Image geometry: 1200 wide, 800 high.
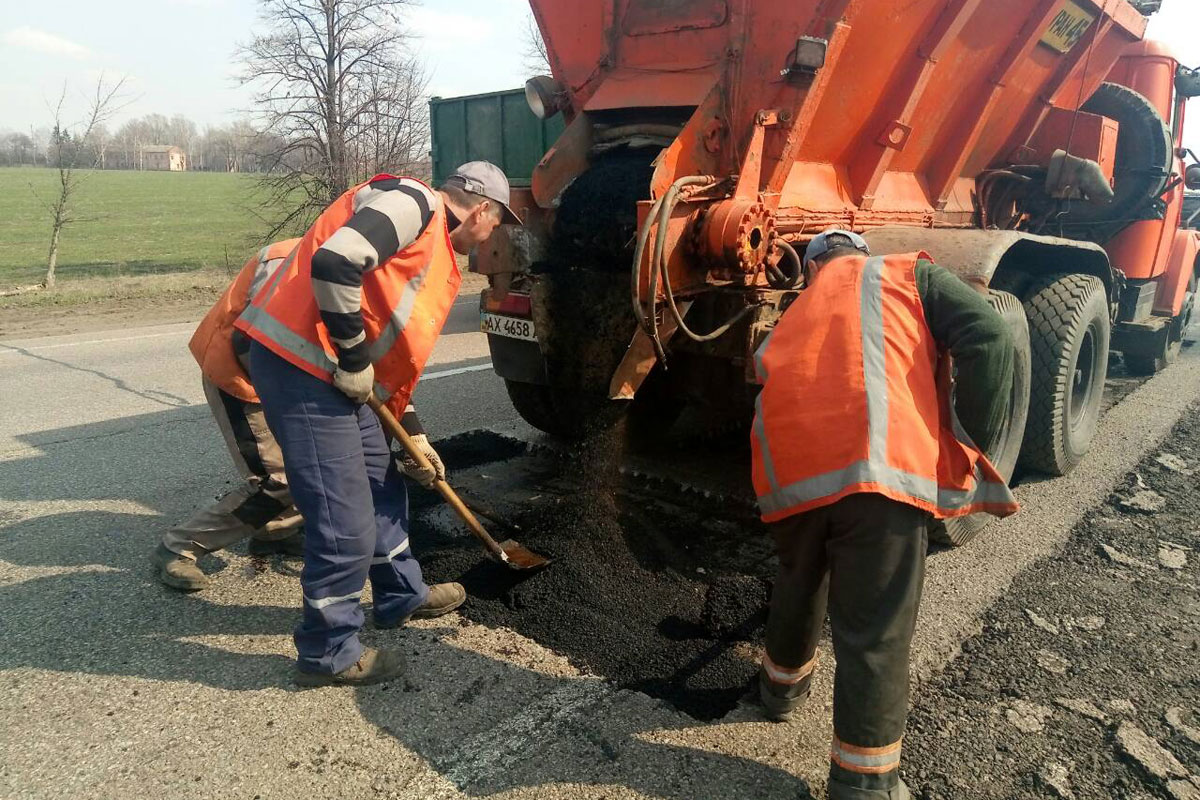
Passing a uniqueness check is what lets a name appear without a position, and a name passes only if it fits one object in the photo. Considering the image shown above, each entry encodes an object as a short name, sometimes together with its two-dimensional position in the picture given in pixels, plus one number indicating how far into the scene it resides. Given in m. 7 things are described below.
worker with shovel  2.41
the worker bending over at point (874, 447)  2.03
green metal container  9.86
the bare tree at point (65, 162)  12.55
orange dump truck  3.29
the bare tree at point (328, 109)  13.12
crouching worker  3.06
